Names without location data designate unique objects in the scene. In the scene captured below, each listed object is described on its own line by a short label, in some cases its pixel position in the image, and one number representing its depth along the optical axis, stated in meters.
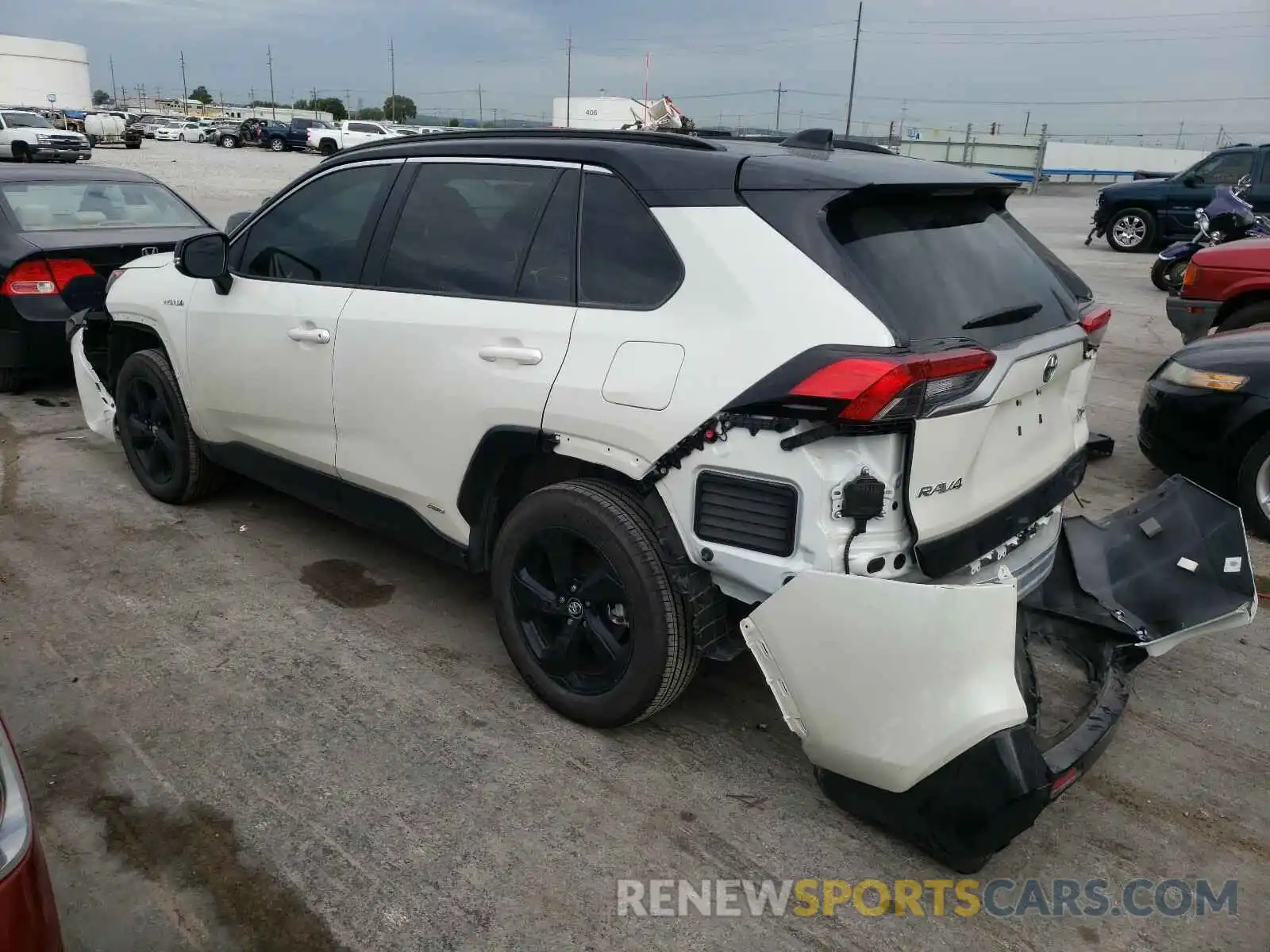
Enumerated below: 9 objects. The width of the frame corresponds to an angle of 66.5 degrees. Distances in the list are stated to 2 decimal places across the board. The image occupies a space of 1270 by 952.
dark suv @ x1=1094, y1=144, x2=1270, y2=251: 16.05
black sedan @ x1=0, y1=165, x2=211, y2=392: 6.54
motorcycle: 12.38
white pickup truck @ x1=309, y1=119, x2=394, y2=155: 48.22
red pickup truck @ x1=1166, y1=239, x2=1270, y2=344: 6.75
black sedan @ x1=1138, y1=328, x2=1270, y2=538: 4.80
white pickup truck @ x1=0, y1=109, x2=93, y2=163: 32.62
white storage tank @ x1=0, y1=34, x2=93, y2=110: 70.88
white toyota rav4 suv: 2.42
